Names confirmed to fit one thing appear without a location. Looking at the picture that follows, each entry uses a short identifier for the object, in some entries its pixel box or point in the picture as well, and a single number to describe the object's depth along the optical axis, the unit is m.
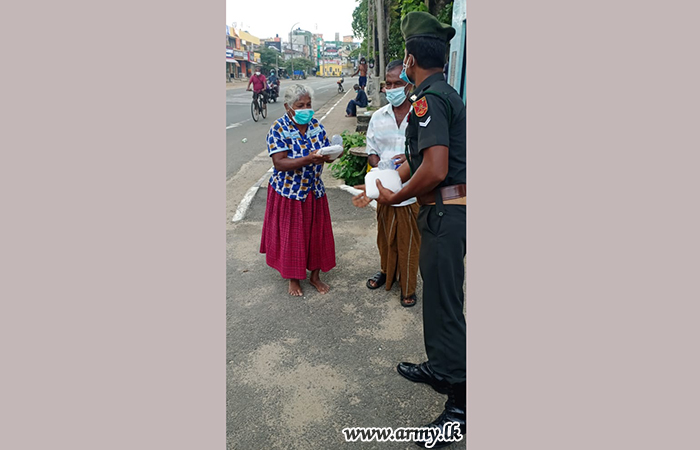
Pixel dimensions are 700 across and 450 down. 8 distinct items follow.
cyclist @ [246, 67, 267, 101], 13.58
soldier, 1.78
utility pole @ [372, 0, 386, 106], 11.09
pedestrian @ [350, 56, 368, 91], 15.63
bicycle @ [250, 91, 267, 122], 13.74
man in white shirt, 3.01
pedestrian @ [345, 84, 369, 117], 12.80
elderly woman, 3.02
